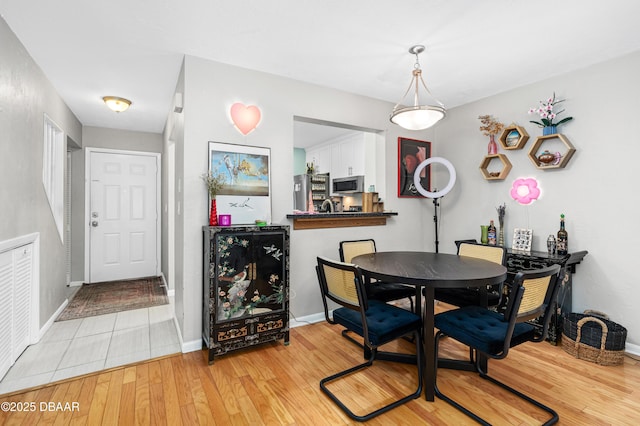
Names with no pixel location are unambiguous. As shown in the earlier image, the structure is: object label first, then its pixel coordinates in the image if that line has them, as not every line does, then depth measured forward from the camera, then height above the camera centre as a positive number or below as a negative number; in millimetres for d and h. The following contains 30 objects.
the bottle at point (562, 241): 2909 -260
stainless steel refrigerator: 5806 +450
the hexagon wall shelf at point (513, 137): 3250 +828
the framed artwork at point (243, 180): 2715 +303
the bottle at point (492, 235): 3473 -242
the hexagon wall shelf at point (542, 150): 2932 +625
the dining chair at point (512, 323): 1699 -714
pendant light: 2369 +775
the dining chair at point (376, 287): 2770 -679
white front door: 4801 -34
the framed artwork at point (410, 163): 3916 +651
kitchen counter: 3139 -67
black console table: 2756 -506
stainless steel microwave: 4996 +489
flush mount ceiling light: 3506 +1270
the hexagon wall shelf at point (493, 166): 3465 +550
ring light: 3525 +417
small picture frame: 3197 -270
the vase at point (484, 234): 3555 -237
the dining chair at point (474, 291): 2547 -667
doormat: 3576 -1119
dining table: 1841 -385
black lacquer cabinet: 2418 -604
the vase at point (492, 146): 3566 +783
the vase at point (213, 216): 2561 -24
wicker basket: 2393 -1000
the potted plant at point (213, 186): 2564 +228
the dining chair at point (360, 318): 1868 -713
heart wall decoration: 2805 +889
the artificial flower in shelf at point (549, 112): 3020 +1004
